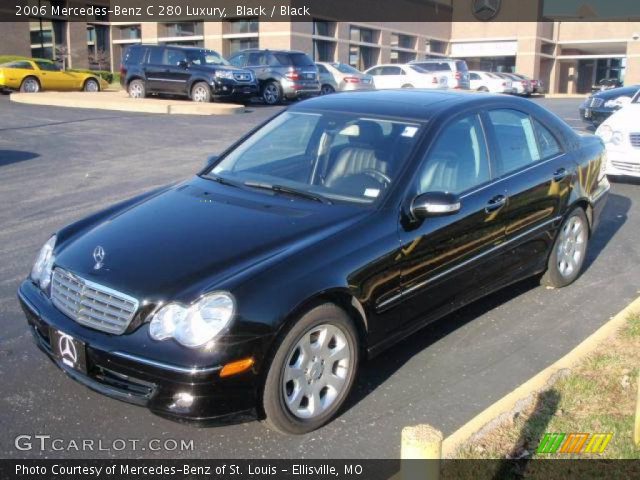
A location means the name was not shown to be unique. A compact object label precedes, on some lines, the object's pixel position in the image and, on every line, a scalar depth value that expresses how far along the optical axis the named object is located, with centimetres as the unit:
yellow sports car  2592
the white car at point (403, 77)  3023
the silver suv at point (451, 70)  3094
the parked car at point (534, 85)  4141
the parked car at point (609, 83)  3072
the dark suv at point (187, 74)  2184
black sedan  335
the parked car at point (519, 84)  3969
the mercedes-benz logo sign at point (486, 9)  5819
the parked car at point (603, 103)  1631
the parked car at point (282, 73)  2352
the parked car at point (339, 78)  2631
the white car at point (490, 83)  3819
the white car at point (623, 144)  987
